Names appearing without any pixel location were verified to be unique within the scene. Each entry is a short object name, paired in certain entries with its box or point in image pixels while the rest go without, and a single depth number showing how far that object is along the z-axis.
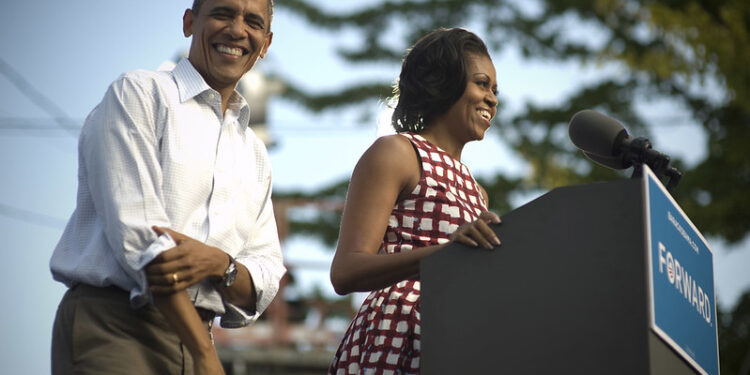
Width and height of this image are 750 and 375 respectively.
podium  3.55
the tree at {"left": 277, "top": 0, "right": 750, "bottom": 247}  20.20
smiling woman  4.55
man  3.97
